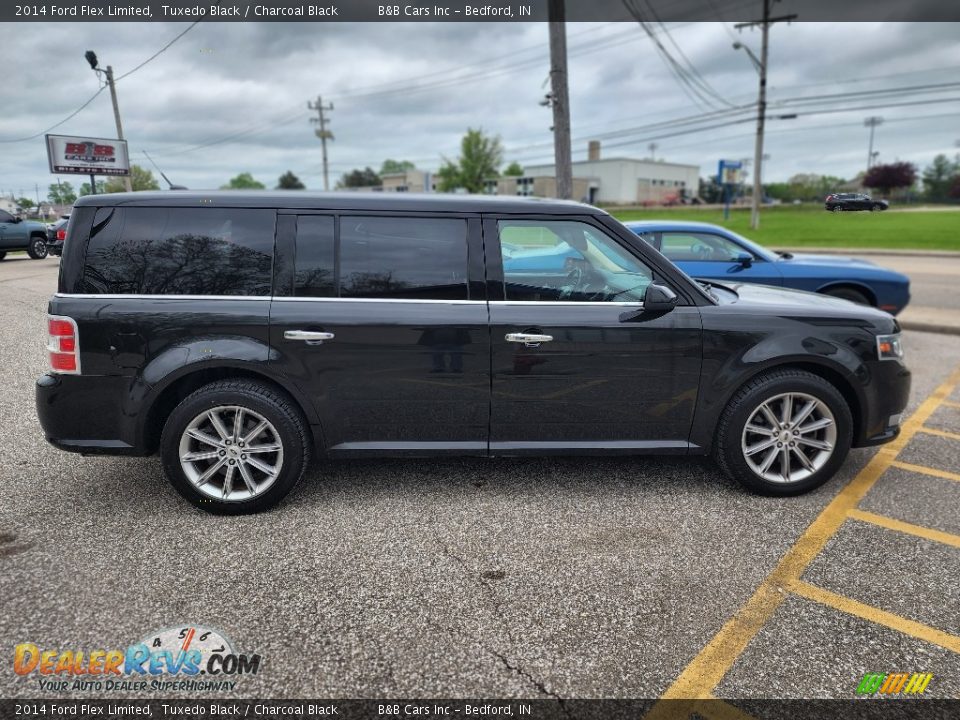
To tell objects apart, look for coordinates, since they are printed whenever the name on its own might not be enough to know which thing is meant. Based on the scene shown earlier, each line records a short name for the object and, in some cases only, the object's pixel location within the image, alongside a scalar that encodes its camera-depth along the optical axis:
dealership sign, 23.27
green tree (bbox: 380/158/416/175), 134.38
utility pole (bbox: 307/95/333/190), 58.09
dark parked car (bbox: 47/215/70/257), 19.88
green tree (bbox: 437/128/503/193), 73.81
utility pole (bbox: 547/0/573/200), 9.98
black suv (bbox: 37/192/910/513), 3.31
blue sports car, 7.18
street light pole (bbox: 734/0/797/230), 14.73
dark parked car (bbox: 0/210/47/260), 20.11
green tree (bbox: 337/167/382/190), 103.06
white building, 100.69
